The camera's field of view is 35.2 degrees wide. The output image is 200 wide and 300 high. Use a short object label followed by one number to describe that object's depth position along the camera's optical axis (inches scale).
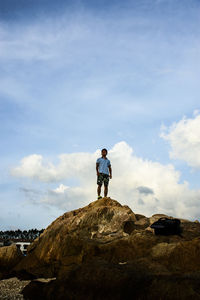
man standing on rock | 733.9
